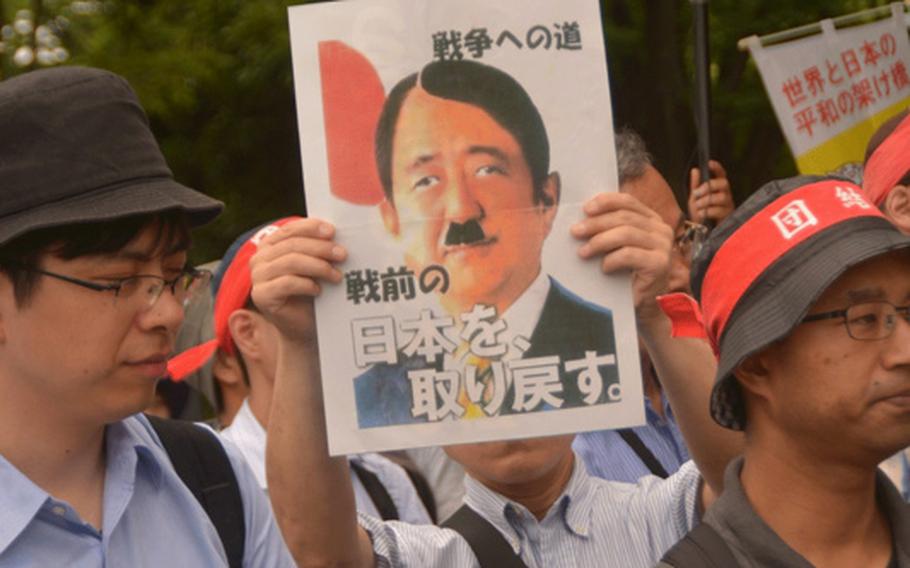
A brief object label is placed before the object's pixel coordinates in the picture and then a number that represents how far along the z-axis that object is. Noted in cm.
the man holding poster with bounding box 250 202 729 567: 546
